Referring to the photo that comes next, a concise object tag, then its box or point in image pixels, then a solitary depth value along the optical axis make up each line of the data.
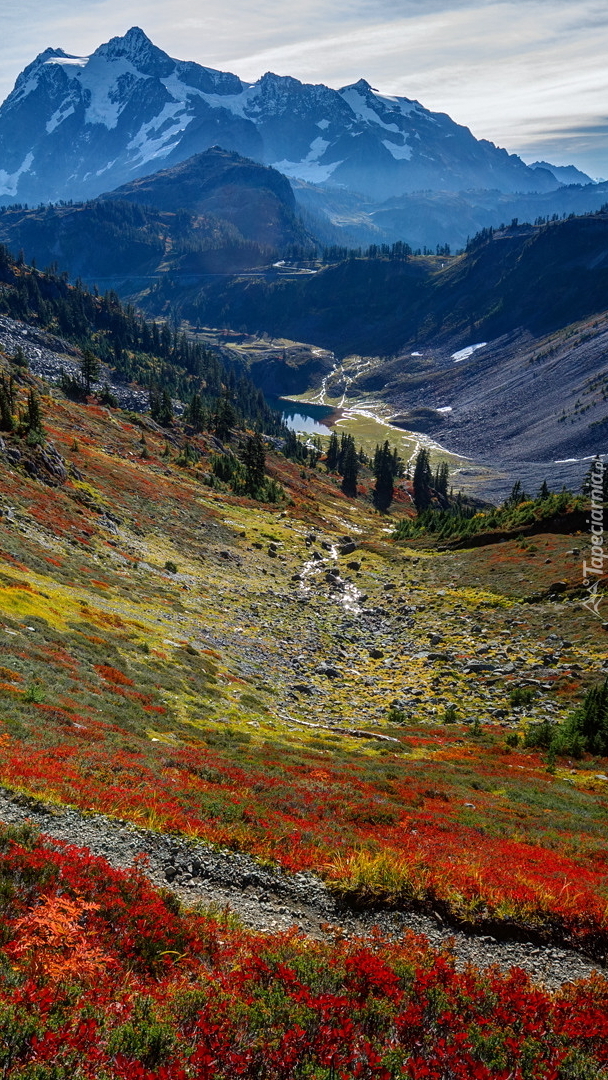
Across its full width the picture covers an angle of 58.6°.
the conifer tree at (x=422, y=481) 175.38
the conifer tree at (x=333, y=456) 185.04
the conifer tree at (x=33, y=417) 53.94
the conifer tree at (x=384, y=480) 161.62
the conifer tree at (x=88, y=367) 129.88
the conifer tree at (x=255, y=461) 98.12
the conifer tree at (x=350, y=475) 154.25
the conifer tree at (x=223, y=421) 138.25
